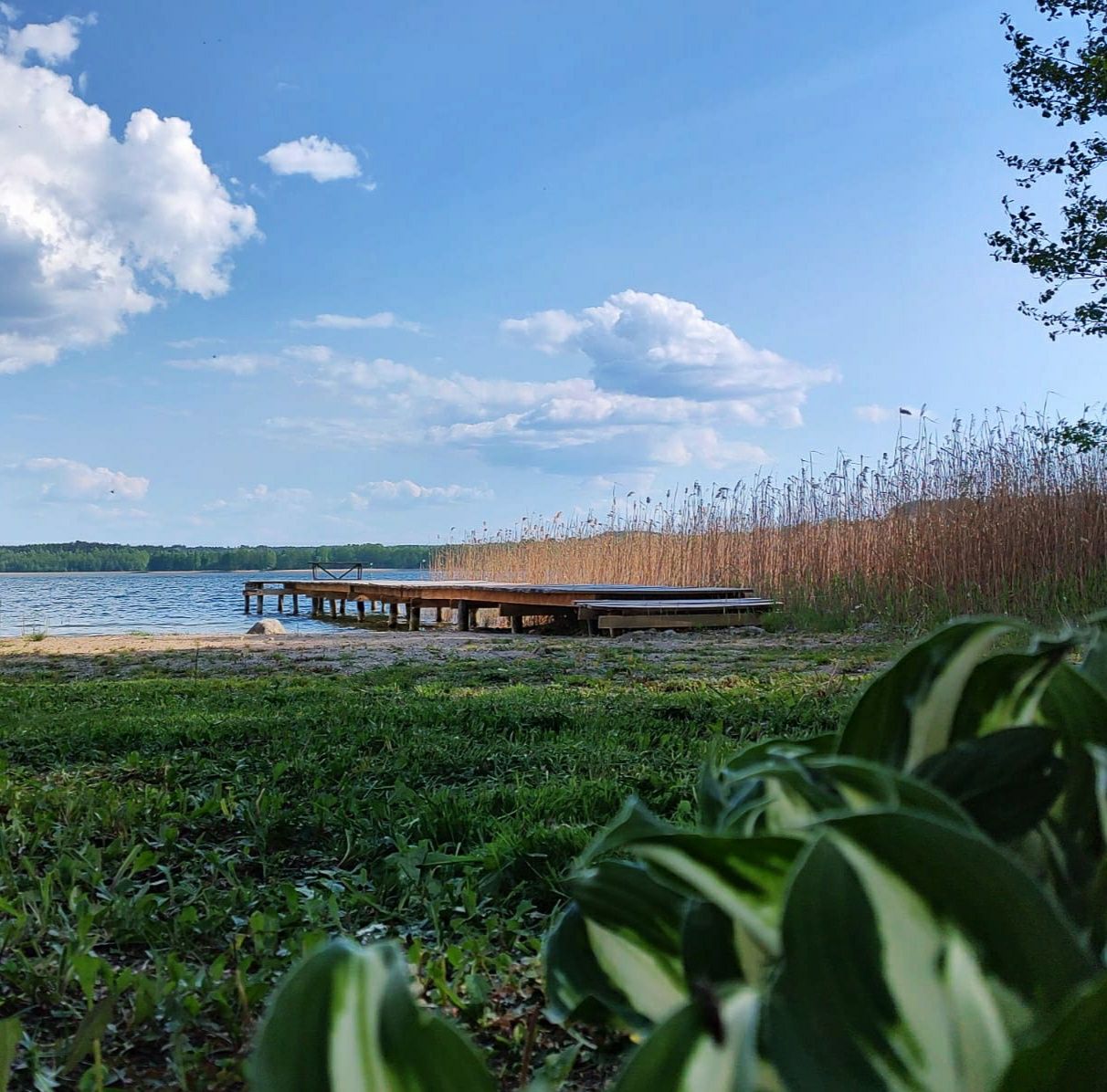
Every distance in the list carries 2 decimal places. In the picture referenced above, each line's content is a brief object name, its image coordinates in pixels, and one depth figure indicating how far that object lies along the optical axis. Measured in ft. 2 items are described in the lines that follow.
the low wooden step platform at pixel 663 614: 27.66
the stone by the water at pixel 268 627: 39.76
